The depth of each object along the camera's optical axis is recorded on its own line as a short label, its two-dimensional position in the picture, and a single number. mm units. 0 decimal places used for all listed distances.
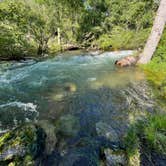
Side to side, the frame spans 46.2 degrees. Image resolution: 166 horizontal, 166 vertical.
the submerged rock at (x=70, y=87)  5698
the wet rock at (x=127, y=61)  8609
